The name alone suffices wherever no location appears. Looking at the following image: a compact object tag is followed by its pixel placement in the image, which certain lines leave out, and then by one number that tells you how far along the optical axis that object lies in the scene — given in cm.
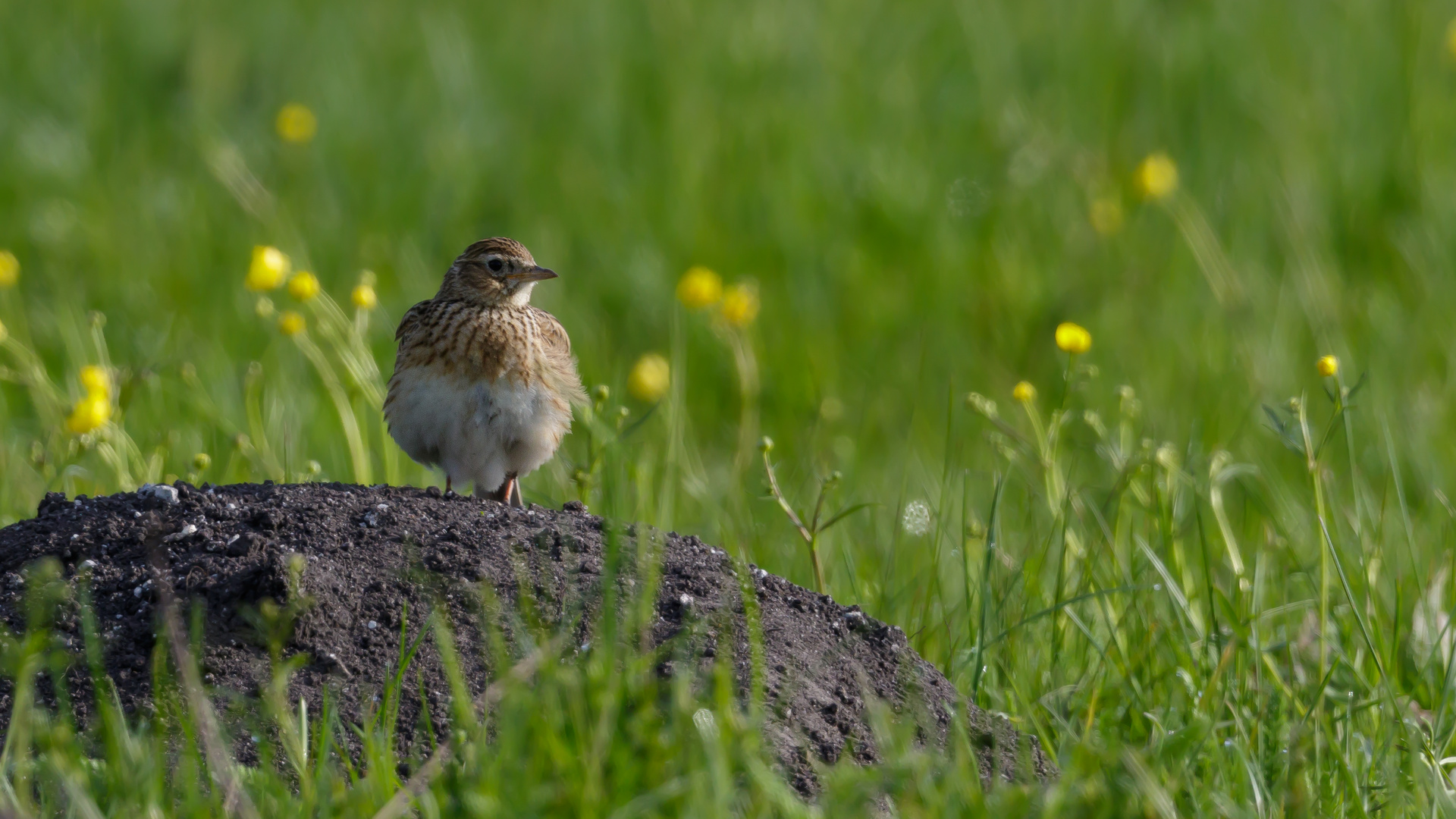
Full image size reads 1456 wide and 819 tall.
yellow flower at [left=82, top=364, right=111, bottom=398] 952
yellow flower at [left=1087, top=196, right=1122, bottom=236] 1884
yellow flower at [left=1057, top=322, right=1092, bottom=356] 977
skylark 1031
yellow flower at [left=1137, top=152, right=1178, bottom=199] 1587
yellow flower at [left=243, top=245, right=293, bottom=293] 1105
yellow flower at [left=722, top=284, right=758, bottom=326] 1274
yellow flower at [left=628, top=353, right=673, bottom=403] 1235
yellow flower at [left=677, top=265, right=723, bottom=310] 1302
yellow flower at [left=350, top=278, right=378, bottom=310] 1063
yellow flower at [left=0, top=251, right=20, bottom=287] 1320
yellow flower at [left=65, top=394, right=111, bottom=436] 928
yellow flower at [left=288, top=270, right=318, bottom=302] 1051
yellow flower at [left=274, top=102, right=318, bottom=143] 1787
